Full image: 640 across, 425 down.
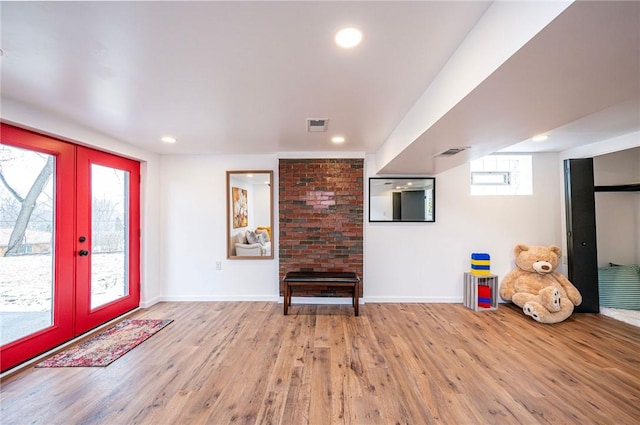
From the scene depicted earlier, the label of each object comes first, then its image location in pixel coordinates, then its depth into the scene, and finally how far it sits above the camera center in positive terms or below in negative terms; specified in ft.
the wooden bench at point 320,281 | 11.77 -2.85
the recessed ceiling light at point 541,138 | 10.52 +2.97
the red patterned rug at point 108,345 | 8.00 -4.23
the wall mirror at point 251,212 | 14.05 +0.22
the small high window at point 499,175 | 13.51 +1.91
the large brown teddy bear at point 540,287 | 10.88 -3.25
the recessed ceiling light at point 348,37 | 4.50 +3.05
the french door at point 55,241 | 7.61 -0.74
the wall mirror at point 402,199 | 13.52 +0.77
